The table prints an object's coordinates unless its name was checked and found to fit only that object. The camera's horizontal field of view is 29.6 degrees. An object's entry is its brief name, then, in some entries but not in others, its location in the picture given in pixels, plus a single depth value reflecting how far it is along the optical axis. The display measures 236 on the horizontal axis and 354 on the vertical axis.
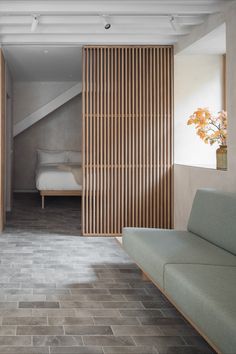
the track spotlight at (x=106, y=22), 4.64
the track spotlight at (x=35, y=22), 4.61
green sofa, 1.95
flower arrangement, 4.46
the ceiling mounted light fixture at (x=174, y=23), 4.67
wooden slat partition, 5.82
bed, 8.37
